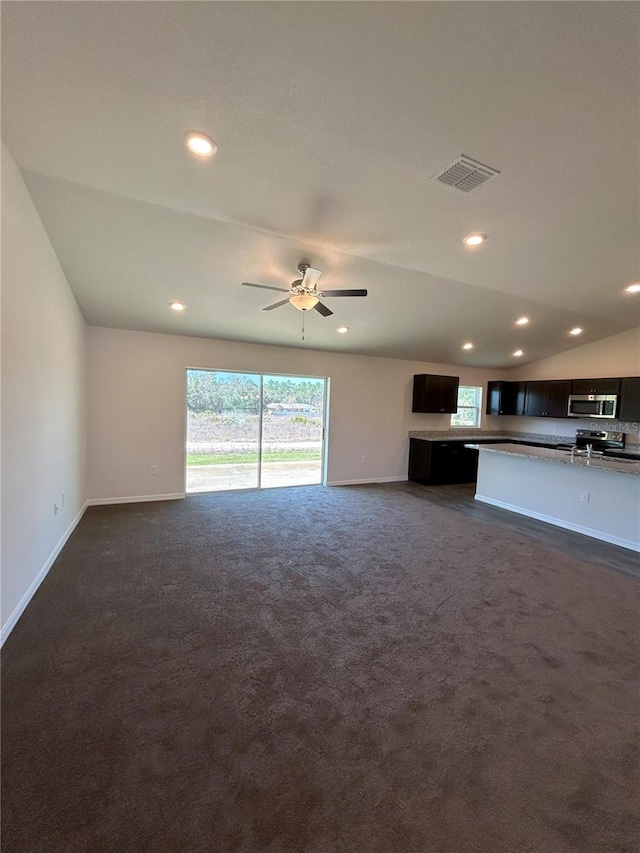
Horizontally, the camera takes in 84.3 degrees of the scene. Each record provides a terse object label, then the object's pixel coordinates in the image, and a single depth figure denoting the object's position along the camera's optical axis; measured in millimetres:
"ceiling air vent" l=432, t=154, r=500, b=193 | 2070
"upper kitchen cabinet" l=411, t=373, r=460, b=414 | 6926
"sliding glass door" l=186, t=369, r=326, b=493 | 5605
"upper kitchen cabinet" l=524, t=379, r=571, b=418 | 6750
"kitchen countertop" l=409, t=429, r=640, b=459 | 7062
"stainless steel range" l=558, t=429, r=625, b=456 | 6086
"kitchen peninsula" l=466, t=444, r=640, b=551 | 3928
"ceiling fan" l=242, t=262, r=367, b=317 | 2955
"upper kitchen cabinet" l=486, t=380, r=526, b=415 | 7566
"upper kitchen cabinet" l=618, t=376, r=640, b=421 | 5711
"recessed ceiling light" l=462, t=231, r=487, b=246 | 2928
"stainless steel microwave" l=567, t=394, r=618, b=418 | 5988
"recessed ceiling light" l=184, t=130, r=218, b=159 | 1902
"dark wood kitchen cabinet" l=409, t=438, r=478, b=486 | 6730
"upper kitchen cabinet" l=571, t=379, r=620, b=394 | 5977
